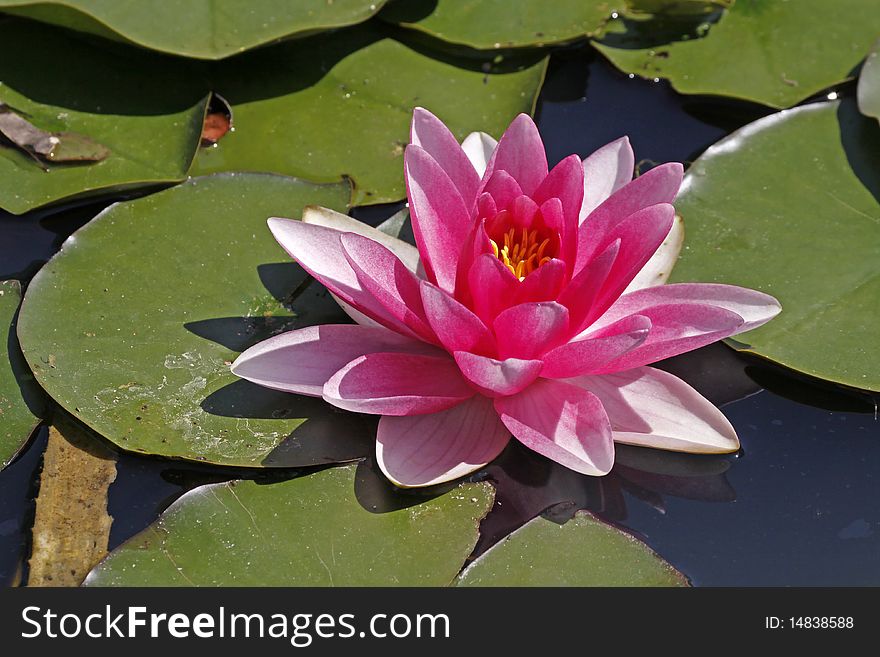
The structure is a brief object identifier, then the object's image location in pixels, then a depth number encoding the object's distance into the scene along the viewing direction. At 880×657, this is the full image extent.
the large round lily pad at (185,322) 4.03
